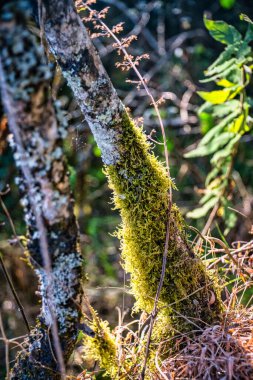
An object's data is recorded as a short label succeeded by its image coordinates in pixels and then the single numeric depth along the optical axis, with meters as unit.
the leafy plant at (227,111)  2.05
